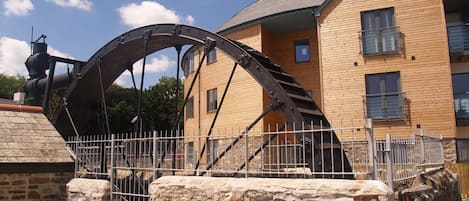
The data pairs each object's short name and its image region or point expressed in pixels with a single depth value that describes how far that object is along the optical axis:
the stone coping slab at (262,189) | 5.80
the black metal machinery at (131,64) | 8.46
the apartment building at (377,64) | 15.36
